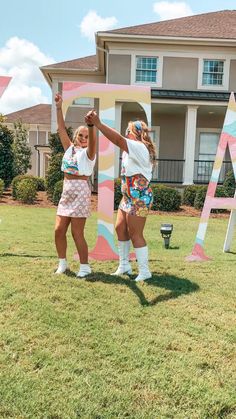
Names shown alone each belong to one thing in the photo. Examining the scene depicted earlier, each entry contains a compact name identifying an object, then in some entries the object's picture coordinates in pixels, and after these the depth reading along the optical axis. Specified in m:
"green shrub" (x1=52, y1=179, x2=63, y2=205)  13.66
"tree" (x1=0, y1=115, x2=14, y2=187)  18.95
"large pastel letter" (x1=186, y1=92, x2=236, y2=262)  6.25
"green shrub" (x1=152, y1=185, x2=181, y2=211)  13.86
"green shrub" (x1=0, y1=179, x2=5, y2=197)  14.50
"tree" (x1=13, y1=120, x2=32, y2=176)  29.55
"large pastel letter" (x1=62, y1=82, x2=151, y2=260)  5.75
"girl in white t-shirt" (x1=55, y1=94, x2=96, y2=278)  4.50
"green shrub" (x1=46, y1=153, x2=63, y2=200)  14.95
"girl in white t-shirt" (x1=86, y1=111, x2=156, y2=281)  4.39
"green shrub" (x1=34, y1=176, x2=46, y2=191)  17.44
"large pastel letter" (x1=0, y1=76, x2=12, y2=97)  5.62
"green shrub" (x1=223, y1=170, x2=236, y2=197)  15.07
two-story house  17.55
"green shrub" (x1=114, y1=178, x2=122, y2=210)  13.66
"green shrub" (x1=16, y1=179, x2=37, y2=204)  14.10
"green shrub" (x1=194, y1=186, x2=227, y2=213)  14.27
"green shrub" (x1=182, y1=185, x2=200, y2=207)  15.12
